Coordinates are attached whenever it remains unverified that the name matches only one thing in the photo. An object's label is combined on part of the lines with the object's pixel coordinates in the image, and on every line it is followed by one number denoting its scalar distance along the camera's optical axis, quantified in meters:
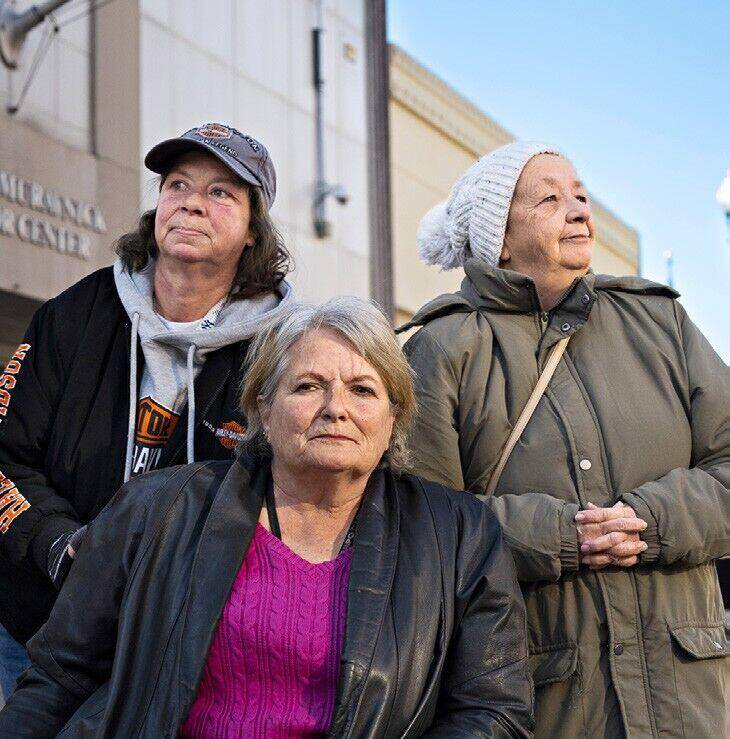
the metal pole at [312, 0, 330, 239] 17.06
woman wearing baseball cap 3.81
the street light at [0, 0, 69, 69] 11.44
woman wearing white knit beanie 3.38
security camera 17.20
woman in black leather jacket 3.13
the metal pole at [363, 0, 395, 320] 18.59
